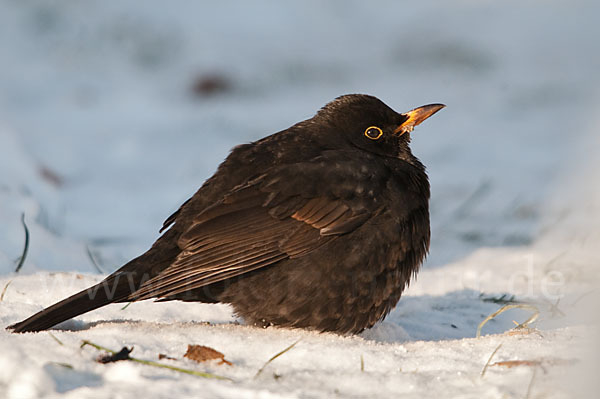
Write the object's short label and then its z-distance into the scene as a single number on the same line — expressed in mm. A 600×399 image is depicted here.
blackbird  6746
